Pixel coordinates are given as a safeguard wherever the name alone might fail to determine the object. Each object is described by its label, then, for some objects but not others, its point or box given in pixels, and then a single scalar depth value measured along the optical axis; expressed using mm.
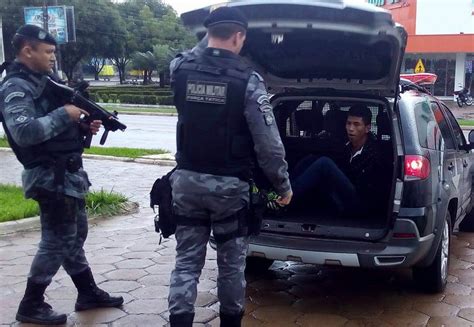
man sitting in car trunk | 4828
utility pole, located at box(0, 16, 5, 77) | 16203
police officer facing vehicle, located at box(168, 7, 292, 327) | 3330
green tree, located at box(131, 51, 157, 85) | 48688
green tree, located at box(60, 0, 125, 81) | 45875
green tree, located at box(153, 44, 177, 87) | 46188
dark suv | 3746
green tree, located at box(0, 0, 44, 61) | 40812
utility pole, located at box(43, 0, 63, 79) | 24450
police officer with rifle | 3699
